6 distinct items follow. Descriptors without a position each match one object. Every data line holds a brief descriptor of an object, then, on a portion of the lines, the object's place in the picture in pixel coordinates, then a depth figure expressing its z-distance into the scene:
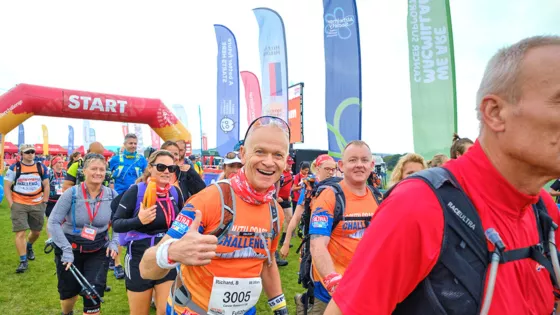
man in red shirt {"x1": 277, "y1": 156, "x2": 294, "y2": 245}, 8.73
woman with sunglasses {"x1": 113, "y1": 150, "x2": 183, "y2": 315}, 3.36
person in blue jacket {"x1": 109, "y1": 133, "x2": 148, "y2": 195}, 6.25
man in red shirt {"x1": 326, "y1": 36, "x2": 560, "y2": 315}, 0.96
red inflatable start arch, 9.73
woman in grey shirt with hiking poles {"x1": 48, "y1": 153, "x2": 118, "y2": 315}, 3.83
